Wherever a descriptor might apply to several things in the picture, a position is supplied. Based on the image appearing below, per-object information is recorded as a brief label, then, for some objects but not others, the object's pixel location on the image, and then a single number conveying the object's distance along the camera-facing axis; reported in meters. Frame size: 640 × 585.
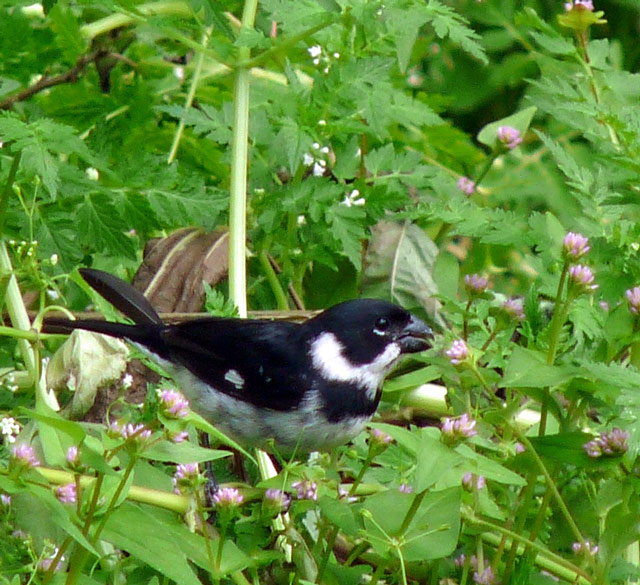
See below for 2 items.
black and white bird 5.08
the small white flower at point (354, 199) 5.87
